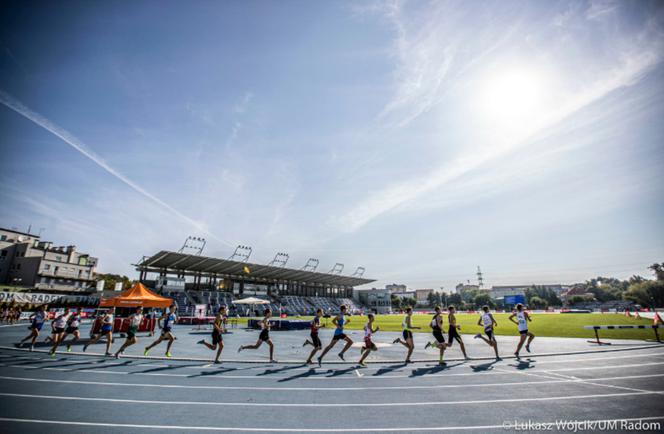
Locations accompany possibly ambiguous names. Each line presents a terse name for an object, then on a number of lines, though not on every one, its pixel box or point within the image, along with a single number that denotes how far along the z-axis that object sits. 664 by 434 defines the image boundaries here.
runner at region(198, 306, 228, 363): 10.74
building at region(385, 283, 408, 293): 193.38
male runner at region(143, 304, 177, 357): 11.63
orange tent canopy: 18.05
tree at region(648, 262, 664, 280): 111.47
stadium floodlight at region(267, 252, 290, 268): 68.73
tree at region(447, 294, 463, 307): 142.75
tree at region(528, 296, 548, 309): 108.06
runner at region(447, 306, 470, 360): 11.16
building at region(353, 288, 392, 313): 98.12
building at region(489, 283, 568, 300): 183.62
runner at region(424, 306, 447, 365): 10.80
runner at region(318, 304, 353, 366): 10.44
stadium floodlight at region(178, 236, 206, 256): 53.70
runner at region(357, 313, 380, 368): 10.39
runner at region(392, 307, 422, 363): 10.73
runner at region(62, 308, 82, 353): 13.41
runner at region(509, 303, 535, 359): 11.76
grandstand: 52.14
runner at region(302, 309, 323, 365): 10.62
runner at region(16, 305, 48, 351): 13.44
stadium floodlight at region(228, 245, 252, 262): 62.26
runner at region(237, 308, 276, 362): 10.72
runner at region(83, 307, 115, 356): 12.74
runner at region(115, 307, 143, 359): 11.73
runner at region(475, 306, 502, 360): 11.31
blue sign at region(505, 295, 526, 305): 90.60
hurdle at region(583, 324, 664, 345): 14.47
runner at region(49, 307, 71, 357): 12.50
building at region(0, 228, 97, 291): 59.06
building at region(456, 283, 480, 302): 191.21
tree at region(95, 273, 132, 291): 81.88
